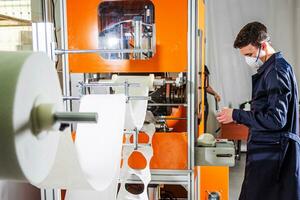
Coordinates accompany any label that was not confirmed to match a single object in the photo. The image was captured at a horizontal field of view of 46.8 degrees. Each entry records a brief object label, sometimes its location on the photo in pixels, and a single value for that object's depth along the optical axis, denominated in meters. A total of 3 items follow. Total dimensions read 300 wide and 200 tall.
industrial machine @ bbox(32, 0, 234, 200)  2.06
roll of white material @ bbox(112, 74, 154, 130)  1.66
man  2.01
